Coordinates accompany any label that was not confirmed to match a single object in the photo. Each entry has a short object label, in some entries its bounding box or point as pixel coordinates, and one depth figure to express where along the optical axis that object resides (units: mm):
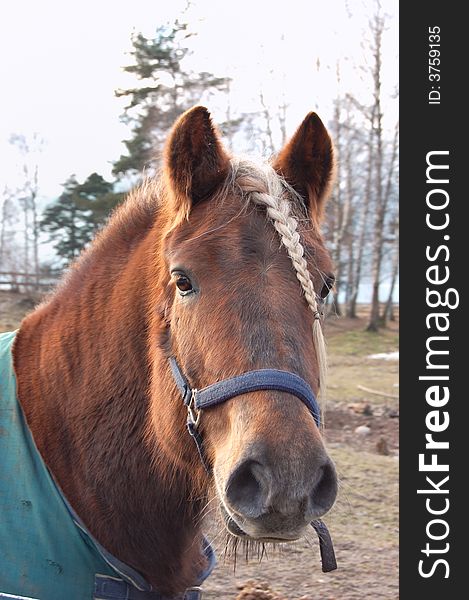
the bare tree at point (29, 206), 35812
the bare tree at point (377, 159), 23734
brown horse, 1969
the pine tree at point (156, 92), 14570
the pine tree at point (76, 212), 15742
